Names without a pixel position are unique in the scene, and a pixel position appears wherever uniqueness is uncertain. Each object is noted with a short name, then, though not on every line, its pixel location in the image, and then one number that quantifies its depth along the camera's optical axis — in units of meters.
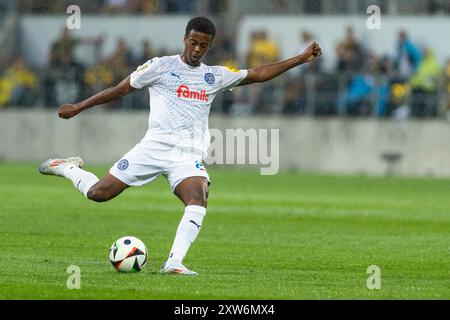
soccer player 13.01
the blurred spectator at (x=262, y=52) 34.41
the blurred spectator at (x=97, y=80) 35.72
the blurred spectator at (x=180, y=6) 38.25
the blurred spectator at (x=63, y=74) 35.94
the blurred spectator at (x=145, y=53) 35.41
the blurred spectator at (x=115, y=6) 39.12
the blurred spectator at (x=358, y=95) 32.72
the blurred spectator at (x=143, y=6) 39.06
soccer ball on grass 12.63
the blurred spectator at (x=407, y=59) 32.44
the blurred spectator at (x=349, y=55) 33.09
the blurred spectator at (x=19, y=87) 36.84
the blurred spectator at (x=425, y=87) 32.38
